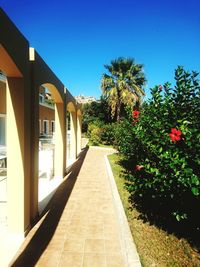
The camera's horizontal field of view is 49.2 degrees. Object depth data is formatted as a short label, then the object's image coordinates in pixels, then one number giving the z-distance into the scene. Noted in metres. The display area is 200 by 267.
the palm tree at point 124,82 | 21.11
